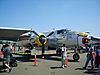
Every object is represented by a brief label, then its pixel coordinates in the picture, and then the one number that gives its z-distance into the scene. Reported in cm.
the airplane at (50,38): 837
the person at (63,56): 652
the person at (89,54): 608
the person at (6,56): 565
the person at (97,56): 565
